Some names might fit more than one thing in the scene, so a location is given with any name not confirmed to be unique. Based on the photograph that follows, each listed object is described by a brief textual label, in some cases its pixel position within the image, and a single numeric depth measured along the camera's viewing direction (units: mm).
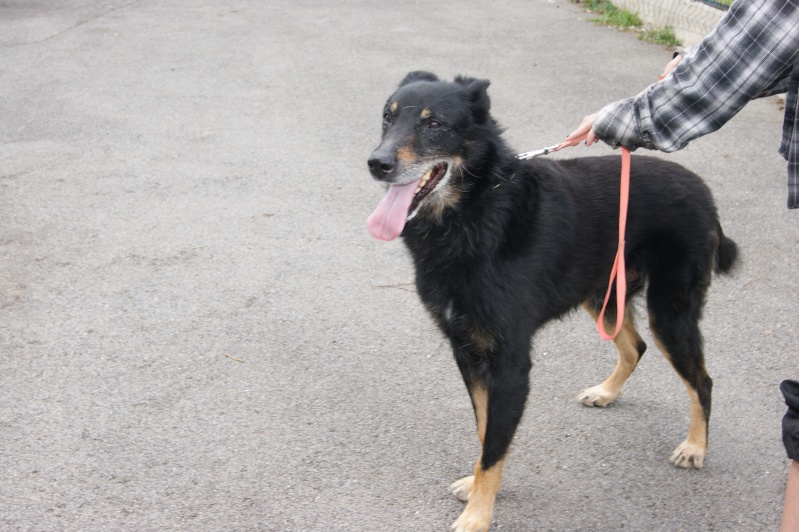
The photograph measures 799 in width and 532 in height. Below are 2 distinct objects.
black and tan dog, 3287
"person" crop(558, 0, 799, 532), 2092
